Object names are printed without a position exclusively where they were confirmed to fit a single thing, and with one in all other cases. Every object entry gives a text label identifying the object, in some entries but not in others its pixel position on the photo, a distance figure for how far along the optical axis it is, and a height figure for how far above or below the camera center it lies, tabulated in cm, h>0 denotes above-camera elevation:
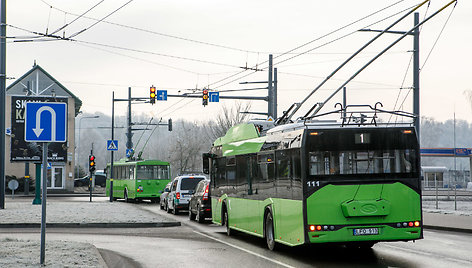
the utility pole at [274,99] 3242 +254
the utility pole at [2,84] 2889 +291
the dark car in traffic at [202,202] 2495 -175
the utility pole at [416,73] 2280 +264
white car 3083 -154
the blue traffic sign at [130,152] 4791 +15
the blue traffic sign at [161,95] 3865 +328
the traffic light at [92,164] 4560 -64
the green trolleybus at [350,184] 1279 -55
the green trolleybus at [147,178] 4319 -148
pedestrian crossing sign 4466 +59
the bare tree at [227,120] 6925 +344
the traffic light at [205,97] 3626 +296
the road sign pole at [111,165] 4520 -77
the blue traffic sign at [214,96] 3656 +305
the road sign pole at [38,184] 3754 -162
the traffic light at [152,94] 3741 +321
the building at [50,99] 5820 +300
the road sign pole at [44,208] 1089 -85
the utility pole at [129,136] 5394 +141
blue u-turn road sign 1120 +53
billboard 5062 +94
